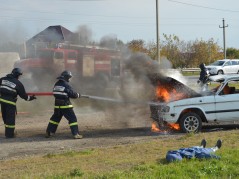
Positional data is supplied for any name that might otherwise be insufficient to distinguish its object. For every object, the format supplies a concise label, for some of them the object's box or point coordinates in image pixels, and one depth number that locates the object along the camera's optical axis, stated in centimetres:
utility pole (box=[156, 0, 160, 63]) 3278
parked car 3720
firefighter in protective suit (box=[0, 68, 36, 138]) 1078
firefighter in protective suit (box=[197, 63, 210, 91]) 2048
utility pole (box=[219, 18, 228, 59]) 5491
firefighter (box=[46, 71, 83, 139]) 1058
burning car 1077
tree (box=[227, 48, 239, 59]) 6191
